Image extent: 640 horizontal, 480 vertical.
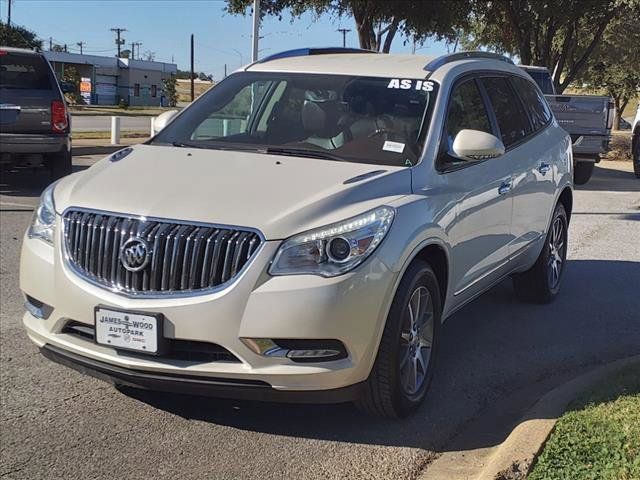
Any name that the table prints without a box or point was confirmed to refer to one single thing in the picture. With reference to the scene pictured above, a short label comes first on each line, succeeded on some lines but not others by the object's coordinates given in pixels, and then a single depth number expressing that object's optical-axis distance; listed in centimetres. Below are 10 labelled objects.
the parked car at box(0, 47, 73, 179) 1095
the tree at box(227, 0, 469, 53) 2152
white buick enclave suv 346
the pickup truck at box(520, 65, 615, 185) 1461
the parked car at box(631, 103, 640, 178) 1750
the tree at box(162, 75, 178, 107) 7000
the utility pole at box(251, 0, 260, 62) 1730
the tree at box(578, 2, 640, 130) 3059
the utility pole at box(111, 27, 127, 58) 10969
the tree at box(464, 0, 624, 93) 2306
